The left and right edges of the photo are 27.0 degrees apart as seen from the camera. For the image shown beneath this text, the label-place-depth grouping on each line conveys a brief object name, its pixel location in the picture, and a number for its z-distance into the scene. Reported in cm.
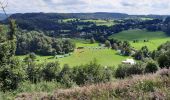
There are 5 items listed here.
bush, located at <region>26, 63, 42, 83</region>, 6888
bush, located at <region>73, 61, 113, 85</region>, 6191
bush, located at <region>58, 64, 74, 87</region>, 8045
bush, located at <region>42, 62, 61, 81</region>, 8164
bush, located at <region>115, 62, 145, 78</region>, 6638
